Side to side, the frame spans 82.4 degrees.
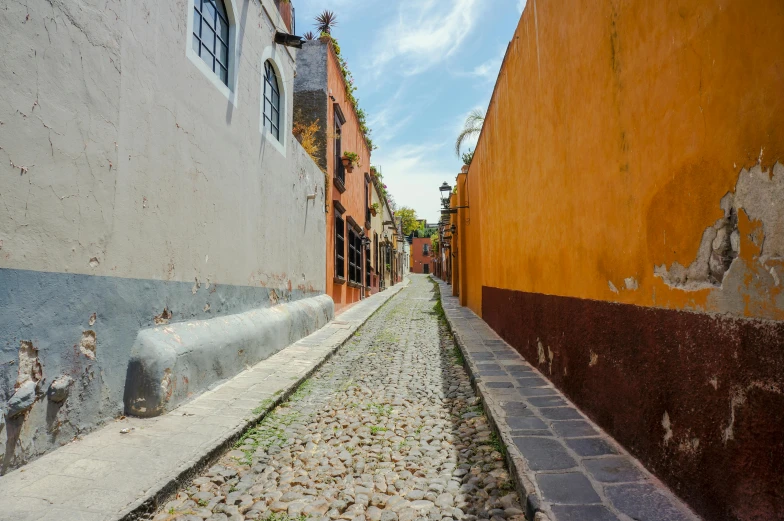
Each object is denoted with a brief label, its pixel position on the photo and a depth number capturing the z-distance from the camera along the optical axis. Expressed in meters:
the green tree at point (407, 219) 52.59
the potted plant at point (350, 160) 12.30
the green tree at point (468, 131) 16.27
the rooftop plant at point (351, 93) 11.88
